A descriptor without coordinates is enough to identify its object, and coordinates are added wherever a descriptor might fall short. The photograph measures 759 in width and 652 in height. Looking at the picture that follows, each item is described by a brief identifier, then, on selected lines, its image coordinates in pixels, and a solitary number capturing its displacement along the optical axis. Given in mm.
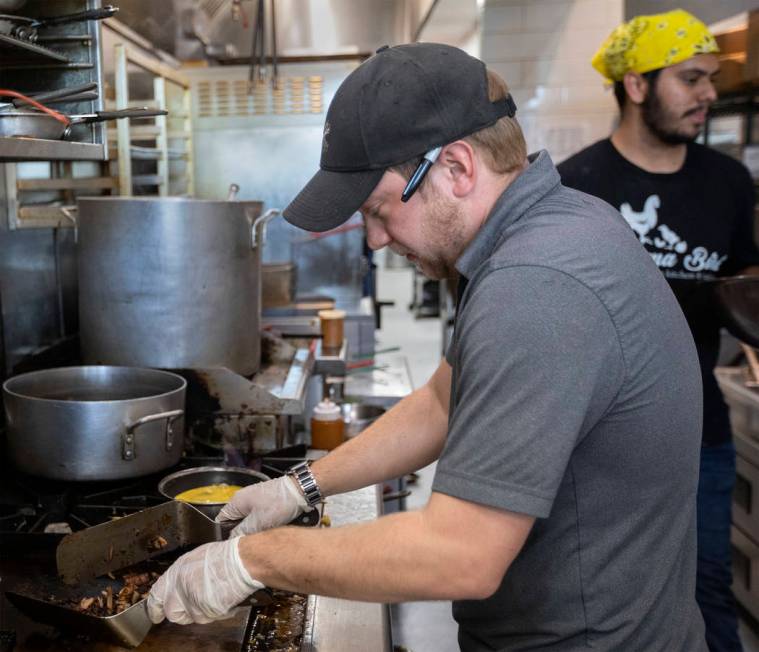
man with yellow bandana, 2352
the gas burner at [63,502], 1479
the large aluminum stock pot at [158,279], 1905
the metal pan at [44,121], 1341
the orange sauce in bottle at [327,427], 2266
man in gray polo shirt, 914
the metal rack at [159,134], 2764
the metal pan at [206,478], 1585
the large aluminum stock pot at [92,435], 1515
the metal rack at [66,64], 1708
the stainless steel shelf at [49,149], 1243
